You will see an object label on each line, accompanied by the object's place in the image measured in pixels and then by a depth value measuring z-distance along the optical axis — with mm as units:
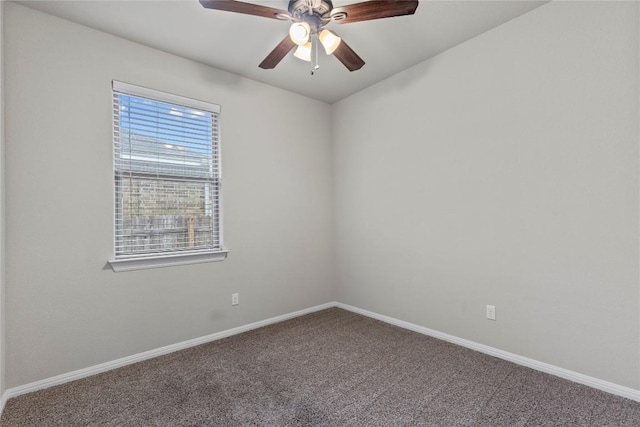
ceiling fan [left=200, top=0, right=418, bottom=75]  1738
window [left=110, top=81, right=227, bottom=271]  2525
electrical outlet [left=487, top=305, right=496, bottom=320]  2514
